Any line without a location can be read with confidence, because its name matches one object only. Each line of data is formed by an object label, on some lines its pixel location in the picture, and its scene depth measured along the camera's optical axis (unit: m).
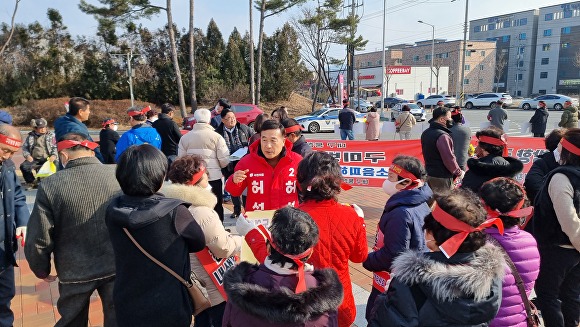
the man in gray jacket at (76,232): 2.30
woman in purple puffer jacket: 1.98
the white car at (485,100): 36.31
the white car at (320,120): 20.81
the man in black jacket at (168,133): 6.04
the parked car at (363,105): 37.55
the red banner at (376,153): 6.96
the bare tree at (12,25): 27.38
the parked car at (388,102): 44.08
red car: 19.64
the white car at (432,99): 39.94
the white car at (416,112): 27.34
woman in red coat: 2.17
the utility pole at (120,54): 30.04
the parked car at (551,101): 31.59
